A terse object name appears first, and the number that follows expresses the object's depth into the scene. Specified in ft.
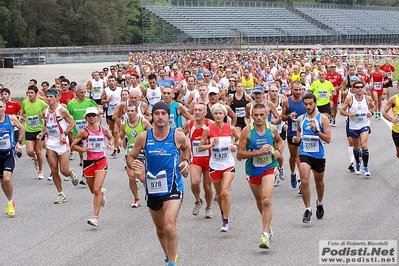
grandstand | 298.76
